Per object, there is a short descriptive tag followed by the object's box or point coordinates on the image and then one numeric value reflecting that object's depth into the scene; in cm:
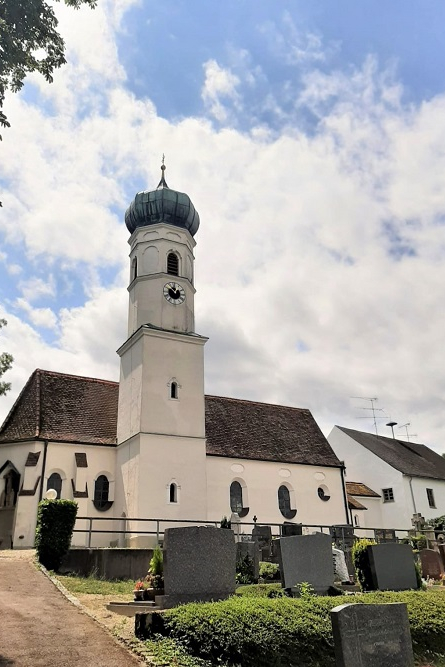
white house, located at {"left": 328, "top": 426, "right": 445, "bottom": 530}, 3522
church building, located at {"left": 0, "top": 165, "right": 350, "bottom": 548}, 2372
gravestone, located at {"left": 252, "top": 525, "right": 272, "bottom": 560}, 1821
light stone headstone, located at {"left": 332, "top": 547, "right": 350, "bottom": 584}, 1559
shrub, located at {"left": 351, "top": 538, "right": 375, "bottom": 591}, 1379
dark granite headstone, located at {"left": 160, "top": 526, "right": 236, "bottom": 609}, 1070
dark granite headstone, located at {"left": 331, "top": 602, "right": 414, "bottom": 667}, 588
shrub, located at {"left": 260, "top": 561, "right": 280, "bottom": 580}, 1522
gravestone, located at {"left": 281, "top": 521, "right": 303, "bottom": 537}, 2043
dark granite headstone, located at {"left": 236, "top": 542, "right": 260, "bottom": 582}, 1474
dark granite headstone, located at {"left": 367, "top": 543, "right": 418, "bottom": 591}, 1363
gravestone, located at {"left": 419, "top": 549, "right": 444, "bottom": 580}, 1793
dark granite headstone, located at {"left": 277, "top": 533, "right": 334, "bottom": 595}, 1263
